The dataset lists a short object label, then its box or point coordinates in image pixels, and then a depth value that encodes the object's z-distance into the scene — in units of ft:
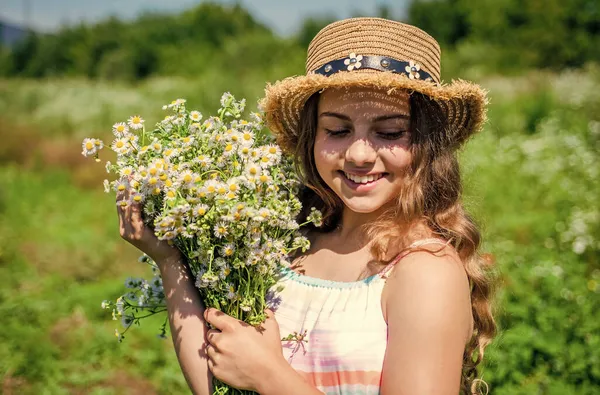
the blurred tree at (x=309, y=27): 97.04
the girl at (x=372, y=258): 5.33
